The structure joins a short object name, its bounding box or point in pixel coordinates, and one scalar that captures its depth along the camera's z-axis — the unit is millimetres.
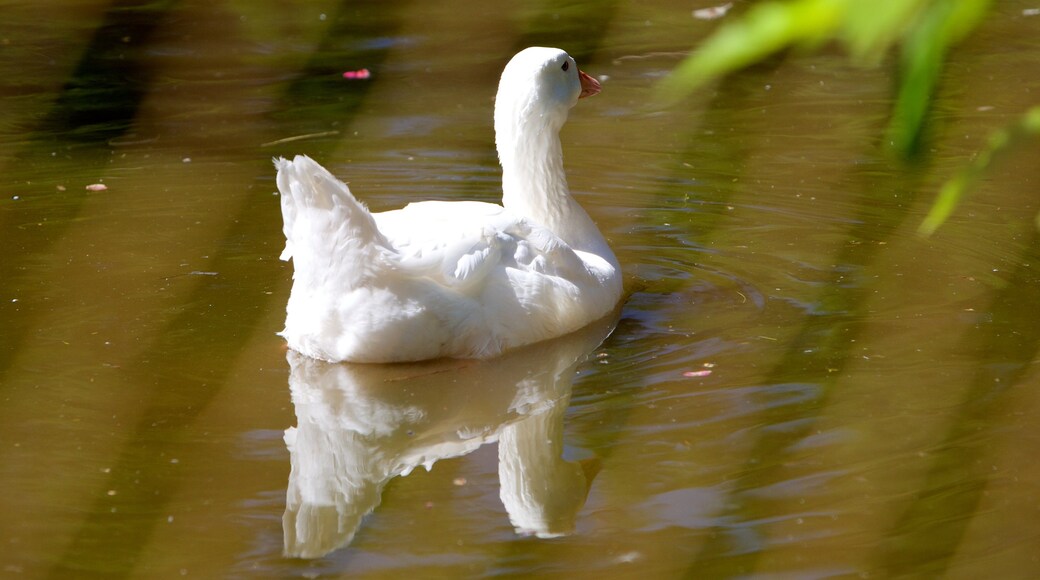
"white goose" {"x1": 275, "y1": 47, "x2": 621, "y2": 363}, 14602
